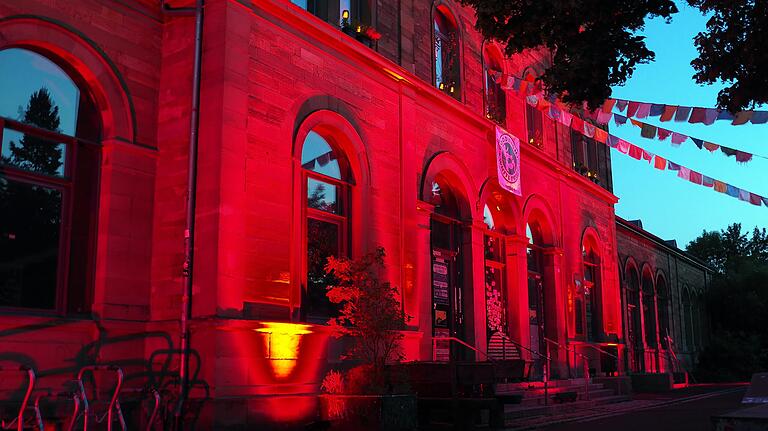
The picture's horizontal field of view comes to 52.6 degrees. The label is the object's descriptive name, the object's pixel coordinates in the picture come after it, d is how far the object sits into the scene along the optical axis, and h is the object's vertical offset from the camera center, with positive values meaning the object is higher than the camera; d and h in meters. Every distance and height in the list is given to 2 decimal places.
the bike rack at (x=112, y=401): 8.46 -0.48
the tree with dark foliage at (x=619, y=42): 9.88 +4.00
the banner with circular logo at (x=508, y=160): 19.09 +4.79
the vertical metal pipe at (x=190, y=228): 10.89 +1.85
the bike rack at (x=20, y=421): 7.61 -0.66
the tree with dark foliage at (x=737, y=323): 34.53 +1.48
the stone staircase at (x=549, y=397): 15.16 -1.03
